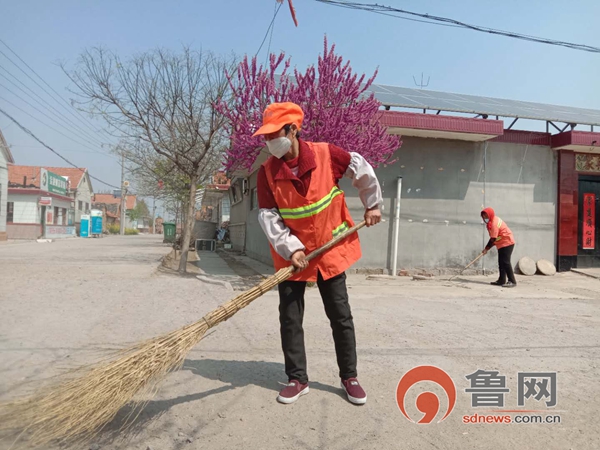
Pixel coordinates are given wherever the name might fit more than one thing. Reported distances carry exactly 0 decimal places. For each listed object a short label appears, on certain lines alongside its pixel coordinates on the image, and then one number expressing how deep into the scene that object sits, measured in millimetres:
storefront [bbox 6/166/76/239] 29516
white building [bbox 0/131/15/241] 25609
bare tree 9523
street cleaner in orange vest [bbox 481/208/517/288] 8492
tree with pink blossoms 7070
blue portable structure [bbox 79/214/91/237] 34812
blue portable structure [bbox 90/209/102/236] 35781
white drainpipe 9977
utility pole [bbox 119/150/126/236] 41344
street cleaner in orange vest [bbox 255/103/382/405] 2699
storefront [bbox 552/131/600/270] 11008
